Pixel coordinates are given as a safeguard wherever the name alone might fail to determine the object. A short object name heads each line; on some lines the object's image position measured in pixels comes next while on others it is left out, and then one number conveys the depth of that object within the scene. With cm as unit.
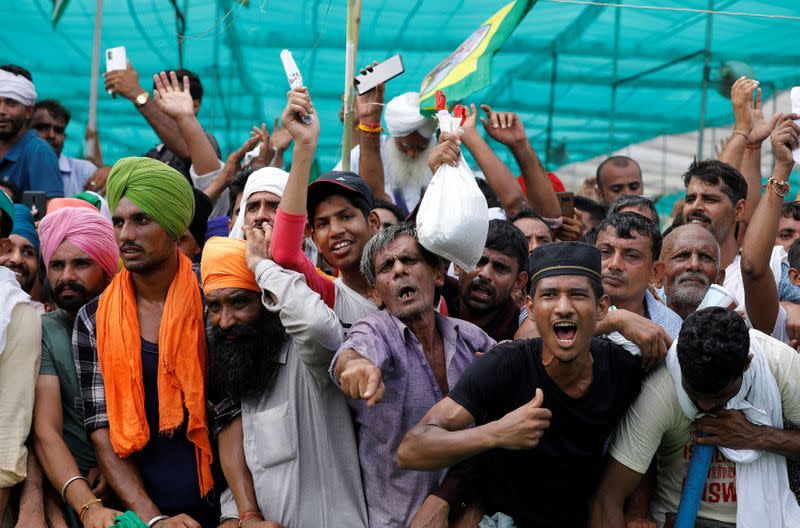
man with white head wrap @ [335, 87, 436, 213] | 587
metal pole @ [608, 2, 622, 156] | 802
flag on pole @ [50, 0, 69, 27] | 782
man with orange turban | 407
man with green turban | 431
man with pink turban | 429
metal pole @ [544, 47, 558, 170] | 836
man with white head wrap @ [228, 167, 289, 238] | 504
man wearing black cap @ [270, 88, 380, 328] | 423
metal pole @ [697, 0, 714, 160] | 796
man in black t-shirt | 384
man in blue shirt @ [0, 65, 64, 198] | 659
